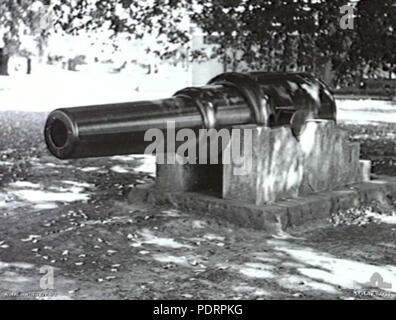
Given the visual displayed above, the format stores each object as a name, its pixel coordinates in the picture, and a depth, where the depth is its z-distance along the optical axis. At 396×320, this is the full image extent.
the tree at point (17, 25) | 23.55
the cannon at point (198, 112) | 5.68
